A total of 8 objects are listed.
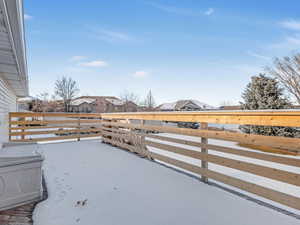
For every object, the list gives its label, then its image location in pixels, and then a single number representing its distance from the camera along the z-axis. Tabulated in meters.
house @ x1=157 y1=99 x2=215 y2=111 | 26.13
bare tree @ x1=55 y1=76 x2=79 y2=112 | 26.84
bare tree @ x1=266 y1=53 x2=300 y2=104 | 11.58
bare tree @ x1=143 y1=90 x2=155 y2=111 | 25.95
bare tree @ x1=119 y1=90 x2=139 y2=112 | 27.66
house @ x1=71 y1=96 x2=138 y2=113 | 27.44
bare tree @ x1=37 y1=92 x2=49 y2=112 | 23.71
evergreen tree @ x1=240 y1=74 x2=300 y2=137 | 7.09
